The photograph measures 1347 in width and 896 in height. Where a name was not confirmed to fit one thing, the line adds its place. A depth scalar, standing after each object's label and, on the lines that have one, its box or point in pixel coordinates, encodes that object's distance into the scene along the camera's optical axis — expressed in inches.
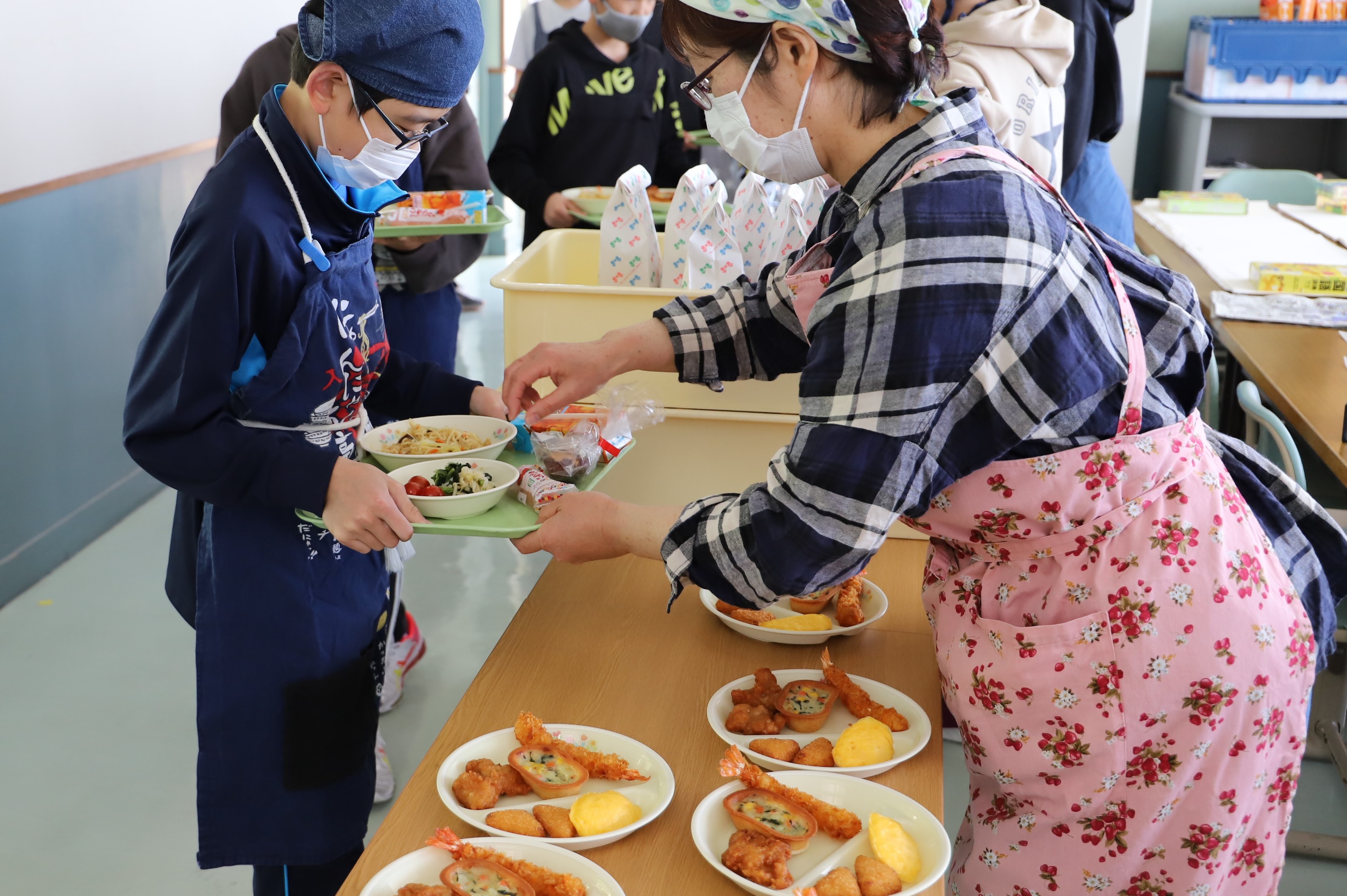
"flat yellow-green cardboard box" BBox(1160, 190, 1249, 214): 168.9
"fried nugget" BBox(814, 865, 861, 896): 38.9
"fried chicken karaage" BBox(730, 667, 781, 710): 50.7
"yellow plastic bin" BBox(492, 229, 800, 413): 68.9
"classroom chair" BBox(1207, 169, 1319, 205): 188.4
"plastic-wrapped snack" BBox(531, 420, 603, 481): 58.2
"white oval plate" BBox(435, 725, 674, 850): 42.1
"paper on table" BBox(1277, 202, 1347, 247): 153.3
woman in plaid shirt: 38.5
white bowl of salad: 52.6
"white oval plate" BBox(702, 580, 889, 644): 57.5
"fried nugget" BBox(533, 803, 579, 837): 41.8
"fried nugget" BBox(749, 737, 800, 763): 47.1
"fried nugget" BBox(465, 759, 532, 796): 44.6
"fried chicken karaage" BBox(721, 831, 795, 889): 39.3
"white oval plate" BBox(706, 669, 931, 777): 46.7
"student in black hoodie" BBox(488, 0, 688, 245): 132.4
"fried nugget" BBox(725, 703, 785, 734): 48.7
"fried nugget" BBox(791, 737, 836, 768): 46.9
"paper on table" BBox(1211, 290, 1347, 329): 113.0
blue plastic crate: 226.5
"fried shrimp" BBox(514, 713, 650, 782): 45.6
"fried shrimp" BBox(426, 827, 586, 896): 38.5
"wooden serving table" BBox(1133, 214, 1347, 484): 82.9
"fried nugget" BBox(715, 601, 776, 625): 58.9
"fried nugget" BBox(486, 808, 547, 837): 41.6
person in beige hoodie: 83.0
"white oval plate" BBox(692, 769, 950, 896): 40.5
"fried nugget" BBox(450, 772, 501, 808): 43.3
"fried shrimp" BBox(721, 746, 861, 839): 42.5
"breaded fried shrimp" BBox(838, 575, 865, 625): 58.9
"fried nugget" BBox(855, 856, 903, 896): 39.2
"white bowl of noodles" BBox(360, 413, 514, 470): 60.4
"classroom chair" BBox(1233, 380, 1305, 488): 78.5
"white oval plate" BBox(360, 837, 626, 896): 38.8
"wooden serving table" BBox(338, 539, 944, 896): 42.3
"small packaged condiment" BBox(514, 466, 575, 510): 53.6
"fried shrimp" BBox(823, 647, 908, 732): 49.5
